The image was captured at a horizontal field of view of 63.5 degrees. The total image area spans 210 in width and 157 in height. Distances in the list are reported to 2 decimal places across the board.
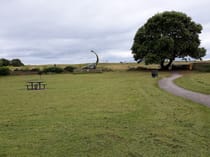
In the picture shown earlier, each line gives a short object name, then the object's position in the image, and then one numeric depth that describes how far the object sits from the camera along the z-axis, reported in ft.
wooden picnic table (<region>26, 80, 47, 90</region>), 40.44
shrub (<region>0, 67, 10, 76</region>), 88.97
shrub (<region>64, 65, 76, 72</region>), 97.84
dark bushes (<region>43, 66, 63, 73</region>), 94.50
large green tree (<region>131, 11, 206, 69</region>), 80.06
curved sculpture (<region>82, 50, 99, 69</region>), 98.68
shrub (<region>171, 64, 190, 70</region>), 92.27
